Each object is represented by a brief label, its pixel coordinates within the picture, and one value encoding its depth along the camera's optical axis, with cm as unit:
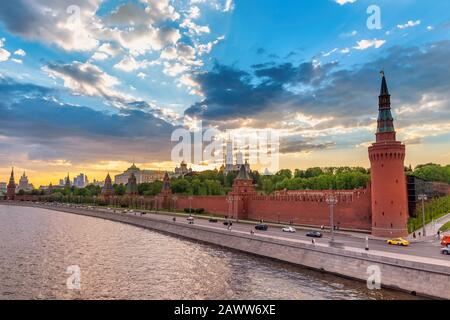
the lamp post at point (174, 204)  9876
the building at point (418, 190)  5141
